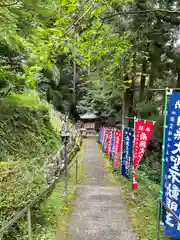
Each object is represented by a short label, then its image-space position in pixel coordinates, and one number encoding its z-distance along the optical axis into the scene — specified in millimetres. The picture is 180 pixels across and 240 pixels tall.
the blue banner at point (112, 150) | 10938
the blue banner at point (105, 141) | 13980
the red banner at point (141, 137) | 5164
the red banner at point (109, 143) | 12149
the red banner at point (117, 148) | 9047
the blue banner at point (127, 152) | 6527
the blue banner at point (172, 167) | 3158
